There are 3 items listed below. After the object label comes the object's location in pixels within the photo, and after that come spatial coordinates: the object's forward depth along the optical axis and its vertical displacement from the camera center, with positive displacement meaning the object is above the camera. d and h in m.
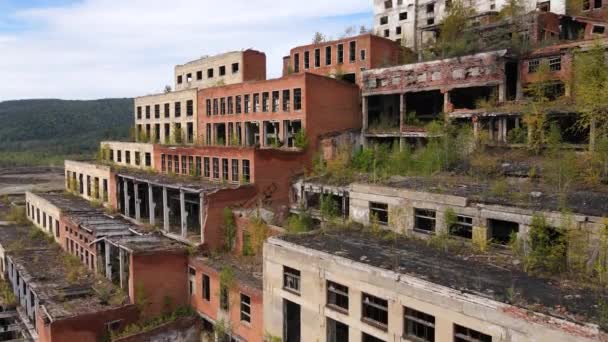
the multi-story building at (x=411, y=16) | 48.25 +11.79
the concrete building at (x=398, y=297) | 13.80 -5.14
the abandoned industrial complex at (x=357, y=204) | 17.20 -3.67
